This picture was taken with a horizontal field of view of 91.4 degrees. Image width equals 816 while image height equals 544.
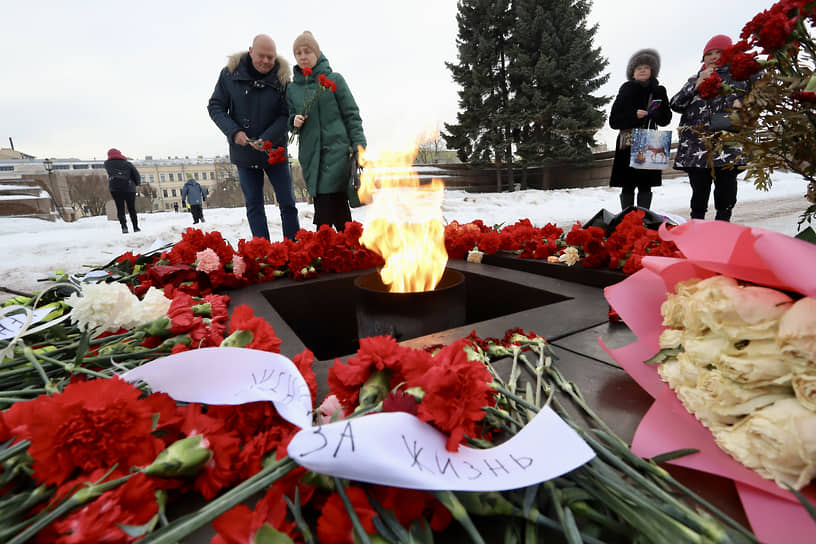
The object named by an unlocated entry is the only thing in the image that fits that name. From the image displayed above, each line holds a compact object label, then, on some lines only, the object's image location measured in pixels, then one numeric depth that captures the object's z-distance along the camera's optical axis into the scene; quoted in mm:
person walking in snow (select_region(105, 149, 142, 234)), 8008
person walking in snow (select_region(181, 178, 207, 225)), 10398
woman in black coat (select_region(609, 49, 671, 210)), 4285
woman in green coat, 3637
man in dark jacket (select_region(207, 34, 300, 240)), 3680
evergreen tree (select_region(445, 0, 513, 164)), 13211
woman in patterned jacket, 3523
